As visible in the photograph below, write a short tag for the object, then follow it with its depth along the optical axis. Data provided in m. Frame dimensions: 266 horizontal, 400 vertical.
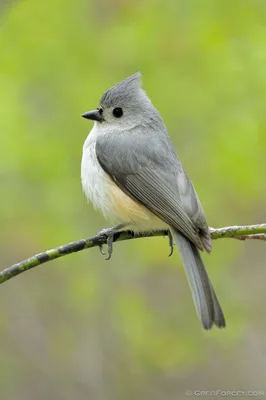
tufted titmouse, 6.38
